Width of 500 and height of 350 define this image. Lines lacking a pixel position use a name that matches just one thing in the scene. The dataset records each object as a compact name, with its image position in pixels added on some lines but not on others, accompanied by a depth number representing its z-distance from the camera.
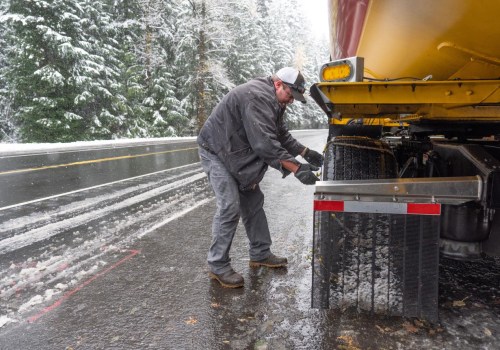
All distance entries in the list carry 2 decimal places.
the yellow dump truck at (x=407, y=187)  2.24
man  2.98
